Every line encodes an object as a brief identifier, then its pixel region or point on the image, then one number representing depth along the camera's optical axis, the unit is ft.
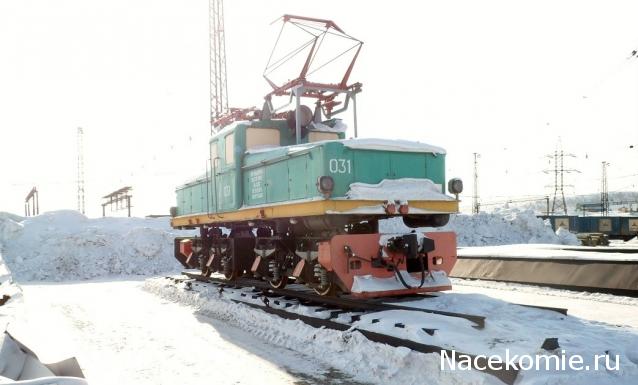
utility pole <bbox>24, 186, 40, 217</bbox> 118.52
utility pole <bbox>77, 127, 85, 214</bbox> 131.85
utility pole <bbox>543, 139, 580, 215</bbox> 190.97
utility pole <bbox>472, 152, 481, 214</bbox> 176.87
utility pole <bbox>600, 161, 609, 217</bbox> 219.00
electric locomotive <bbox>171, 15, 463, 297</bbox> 24.71
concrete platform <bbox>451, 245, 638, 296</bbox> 32.24
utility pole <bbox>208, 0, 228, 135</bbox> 116.78
